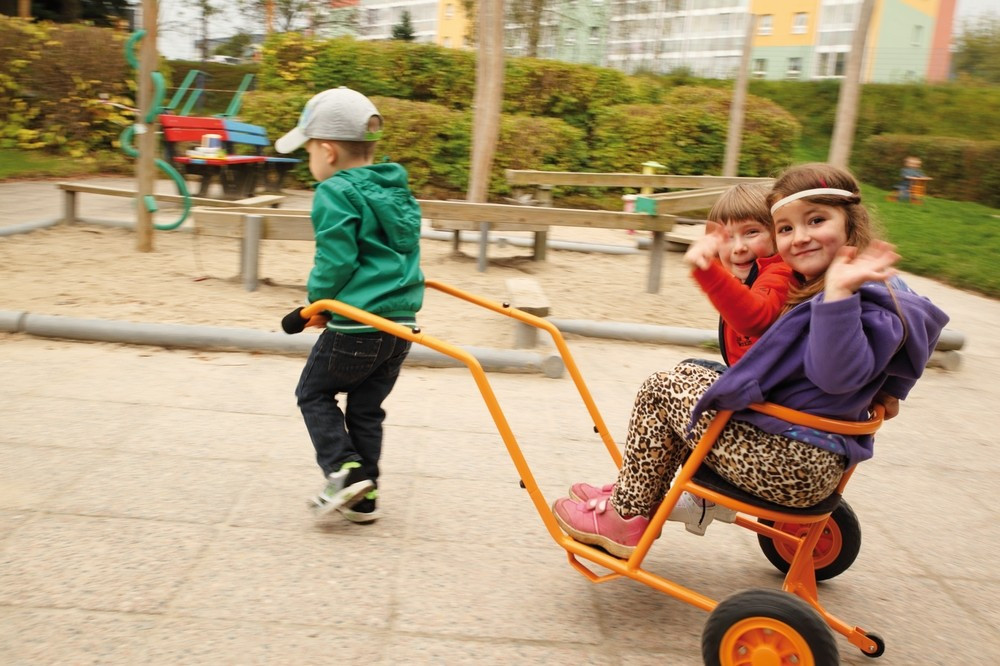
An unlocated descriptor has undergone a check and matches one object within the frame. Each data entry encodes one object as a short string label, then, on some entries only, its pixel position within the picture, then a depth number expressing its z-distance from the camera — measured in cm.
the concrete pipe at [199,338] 475
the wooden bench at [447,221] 609
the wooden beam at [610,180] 873
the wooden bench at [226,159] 1038
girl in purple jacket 195
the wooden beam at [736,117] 1247
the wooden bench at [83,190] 803
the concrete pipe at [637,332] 564
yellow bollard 1230
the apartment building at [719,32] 3073
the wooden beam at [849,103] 1003
